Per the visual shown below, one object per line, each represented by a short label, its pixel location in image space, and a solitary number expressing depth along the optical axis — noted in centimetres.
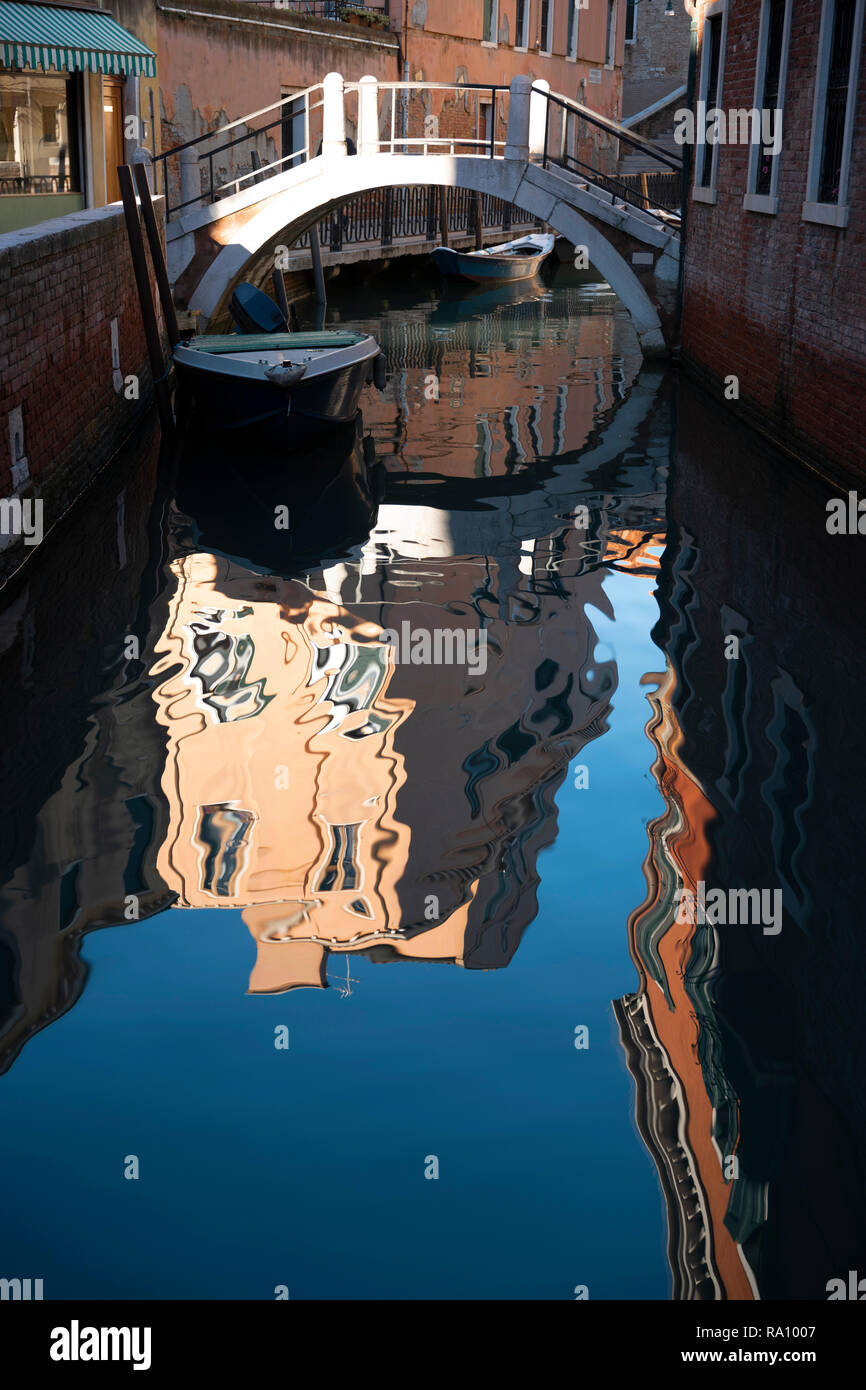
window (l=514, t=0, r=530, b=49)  2992
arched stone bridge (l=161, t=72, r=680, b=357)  1484
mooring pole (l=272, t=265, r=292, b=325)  1583
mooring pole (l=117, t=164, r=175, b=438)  1110
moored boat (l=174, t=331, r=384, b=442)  1045
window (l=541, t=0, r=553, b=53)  3078
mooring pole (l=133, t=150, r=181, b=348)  1195
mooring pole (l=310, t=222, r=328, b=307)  1956
